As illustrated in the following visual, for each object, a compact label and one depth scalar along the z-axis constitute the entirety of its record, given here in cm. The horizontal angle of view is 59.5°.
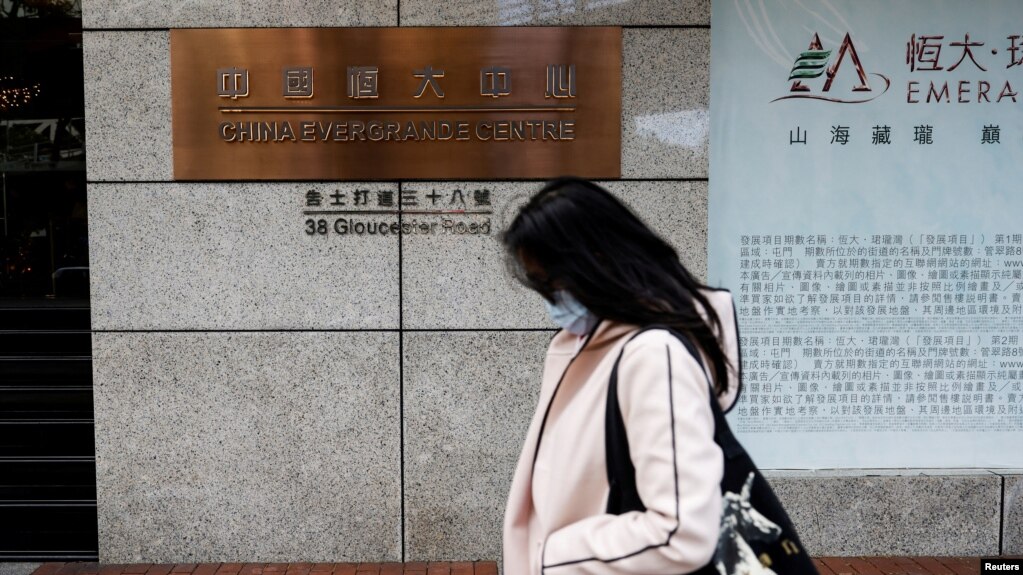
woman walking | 168
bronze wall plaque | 477
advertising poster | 507
